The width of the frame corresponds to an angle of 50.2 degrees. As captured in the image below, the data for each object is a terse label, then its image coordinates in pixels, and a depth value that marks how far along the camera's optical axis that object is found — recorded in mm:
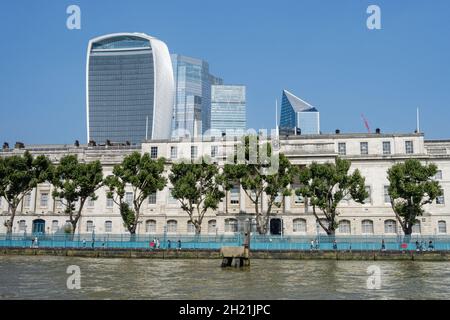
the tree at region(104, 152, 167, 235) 62281
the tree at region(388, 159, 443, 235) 56875
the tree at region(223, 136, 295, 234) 59781
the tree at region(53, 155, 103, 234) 64250
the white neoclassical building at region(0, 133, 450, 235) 70500
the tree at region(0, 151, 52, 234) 65125
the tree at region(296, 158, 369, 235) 59328
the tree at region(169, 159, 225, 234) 61875
